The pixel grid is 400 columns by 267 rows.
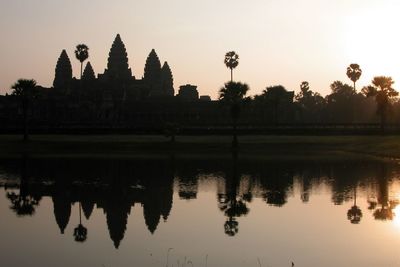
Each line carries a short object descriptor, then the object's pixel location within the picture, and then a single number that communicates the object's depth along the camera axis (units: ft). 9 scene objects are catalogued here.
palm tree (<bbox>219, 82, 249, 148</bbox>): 298.35
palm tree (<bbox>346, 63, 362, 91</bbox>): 508.82
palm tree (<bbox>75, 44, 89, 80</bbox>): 537.65
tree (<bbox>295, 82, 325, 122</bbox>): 516.28
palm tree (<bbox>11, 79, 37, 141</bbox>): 314.76
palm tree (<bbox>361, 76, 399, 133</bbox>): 325.01
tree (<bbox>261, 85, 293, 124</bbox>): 411.11
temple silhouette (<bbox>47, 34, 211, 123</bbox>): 464.65
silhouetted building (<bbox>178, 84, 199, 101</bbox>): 555.69
